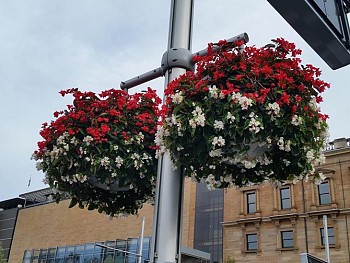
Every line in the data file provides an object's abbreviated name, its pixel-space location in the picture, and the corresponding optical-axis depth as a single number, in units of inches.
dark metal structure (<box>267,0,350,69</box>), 122.5
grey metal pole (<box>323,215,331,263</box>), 984.6
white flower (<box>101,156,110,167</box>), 126.7
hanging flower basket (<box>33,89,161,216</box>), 130.2
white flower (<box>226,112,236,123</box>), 105.6
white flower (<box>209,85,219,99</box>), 110.2
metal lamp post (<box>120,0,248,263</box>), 111.0
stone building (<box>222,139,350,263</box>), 1148.5
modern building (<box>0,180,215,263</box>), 1391.5
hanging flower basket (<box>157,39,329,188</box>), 107.4
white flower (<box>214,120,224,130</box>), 106.1
